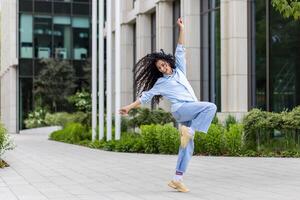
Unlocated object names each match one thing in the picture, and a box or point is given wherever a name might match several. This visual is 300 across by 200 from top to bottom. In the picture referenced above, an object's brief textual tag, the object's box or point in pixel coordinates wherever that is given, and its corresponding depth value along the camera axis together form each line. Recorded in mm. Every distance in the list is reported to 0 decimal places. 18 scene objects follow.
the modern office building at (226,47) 20578
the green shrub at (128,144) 17891
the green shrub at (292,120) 15625
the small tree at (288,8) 10398
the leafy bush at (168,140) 16766
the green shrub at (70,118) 29559
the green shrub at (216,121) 19625
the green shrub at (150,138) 17198
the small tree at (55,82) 44406
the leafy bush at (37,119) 45656
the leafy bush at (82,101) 40397
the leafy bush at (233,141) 15930
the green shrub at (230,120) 19534
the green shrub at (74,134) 25116
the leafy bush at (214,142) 16047
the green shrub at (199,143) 16219
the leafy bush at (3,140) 13297
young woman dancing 8562
